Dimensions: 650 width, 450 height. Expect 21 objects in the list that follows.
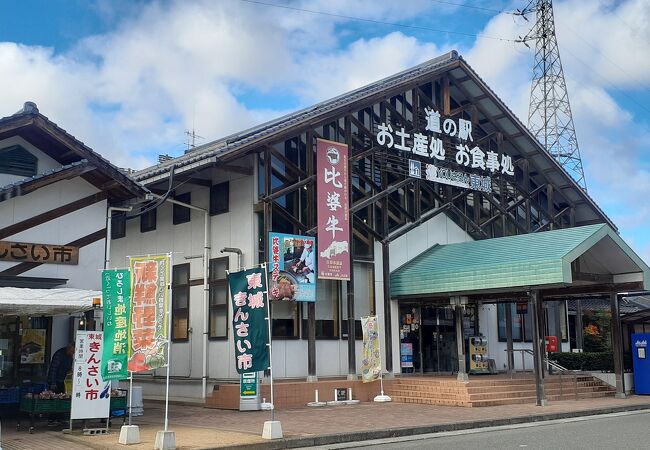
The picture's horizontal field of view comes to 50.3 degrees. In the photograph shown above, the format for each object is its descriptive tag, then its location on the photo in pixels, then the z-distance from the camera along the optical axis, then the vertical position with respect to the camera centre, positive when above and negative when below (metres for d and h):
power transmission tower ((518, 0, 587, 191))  40.78 +14.83
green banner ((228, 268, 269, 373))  11.67 +0.06
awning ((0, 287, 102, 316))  11.29 +0.51
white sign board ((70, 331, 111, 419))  11.60 -0.86
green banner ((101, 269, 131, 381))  11.10 +0.14
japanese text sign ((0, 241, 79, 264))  12.73 +1.48
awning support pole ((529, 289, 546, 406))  16.84 -0.76
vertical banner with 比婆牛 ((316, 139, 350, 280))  17.98 +3.03
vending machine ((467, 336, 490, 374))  21.83 -0.99
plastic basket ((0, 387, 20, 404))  12.91 -1.17
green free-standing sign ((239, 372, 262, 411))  15.71 -1.45
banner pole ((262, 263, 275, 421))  11.54 +0.26
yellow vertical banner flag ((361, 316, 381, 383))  17.61 -0.62
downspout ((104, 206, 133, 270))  14.02 +2.20
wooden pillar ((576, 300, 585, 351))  26.47 -0.28
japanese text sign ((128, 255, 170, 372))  10.86 +0.26
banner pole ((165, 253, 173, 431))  10.85 +0.23
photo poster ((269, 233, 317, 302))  16.89 +1.49
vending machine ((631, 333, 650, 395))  19.69 -1.14
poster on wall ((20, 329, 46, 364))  13.37 -0.28
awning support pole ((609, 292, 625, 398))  19.12 -0.63
